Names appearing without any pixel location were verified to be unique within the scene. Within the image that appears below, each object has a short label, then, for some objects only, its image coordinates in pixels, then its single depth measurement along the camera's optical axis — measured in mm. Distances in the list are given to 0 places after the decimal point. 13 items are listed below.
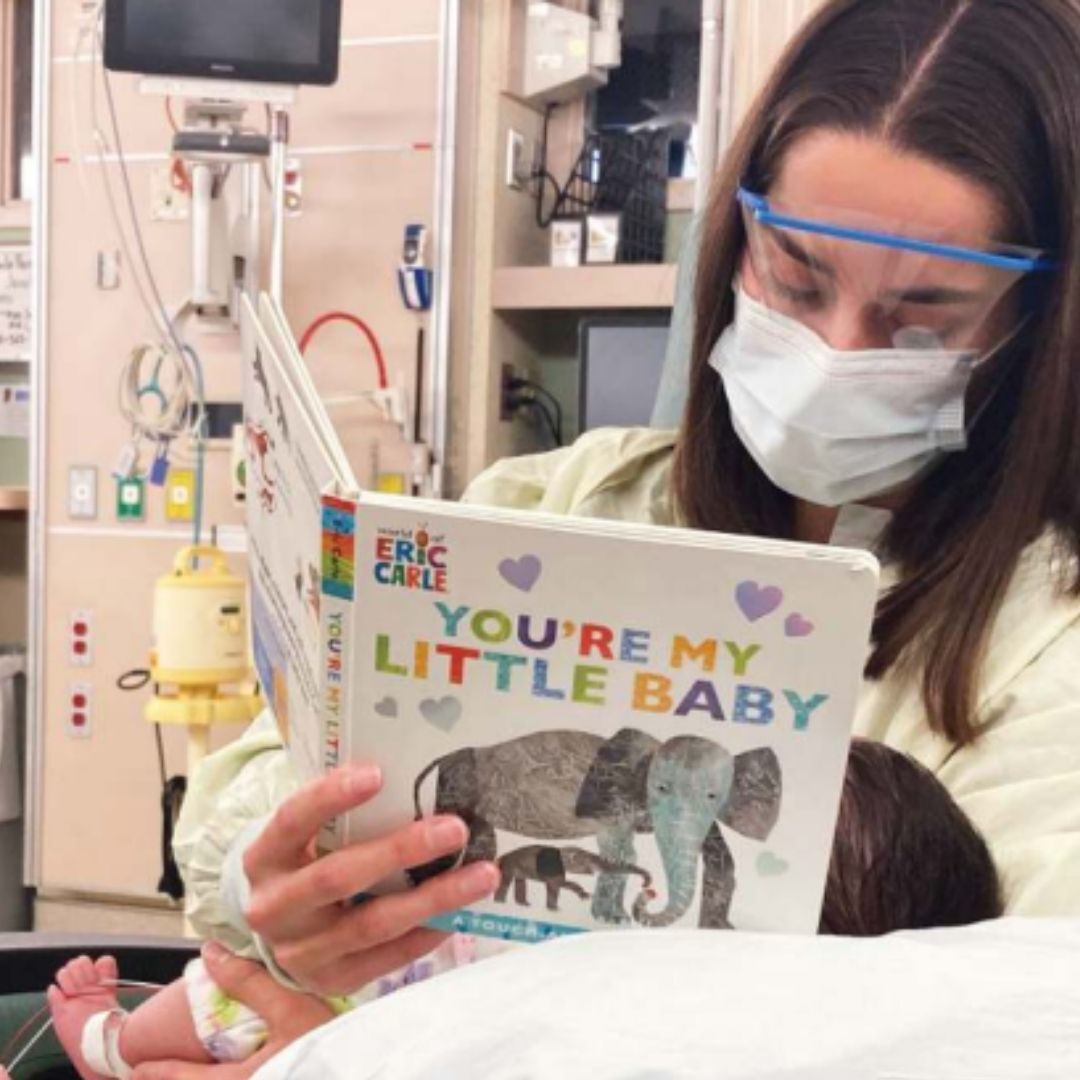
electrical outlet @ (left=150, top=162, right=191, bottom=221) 3043
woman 975
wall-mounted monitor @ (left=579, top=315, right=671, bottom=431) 2705
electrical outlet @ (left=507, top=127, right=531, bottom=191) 3012
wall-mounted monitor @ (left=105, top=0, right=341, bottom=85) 2633
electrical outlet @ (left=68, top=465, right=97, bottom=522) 3115
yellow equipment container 2453
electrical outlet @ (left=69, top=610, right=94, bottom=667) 3115
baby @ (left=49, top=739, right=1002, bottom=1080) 898
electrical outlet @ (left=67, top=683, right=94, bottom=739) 3123
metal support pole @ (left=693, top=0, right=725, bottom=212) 2666
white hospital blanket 572
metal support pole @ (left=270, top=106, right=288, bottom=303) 2836
